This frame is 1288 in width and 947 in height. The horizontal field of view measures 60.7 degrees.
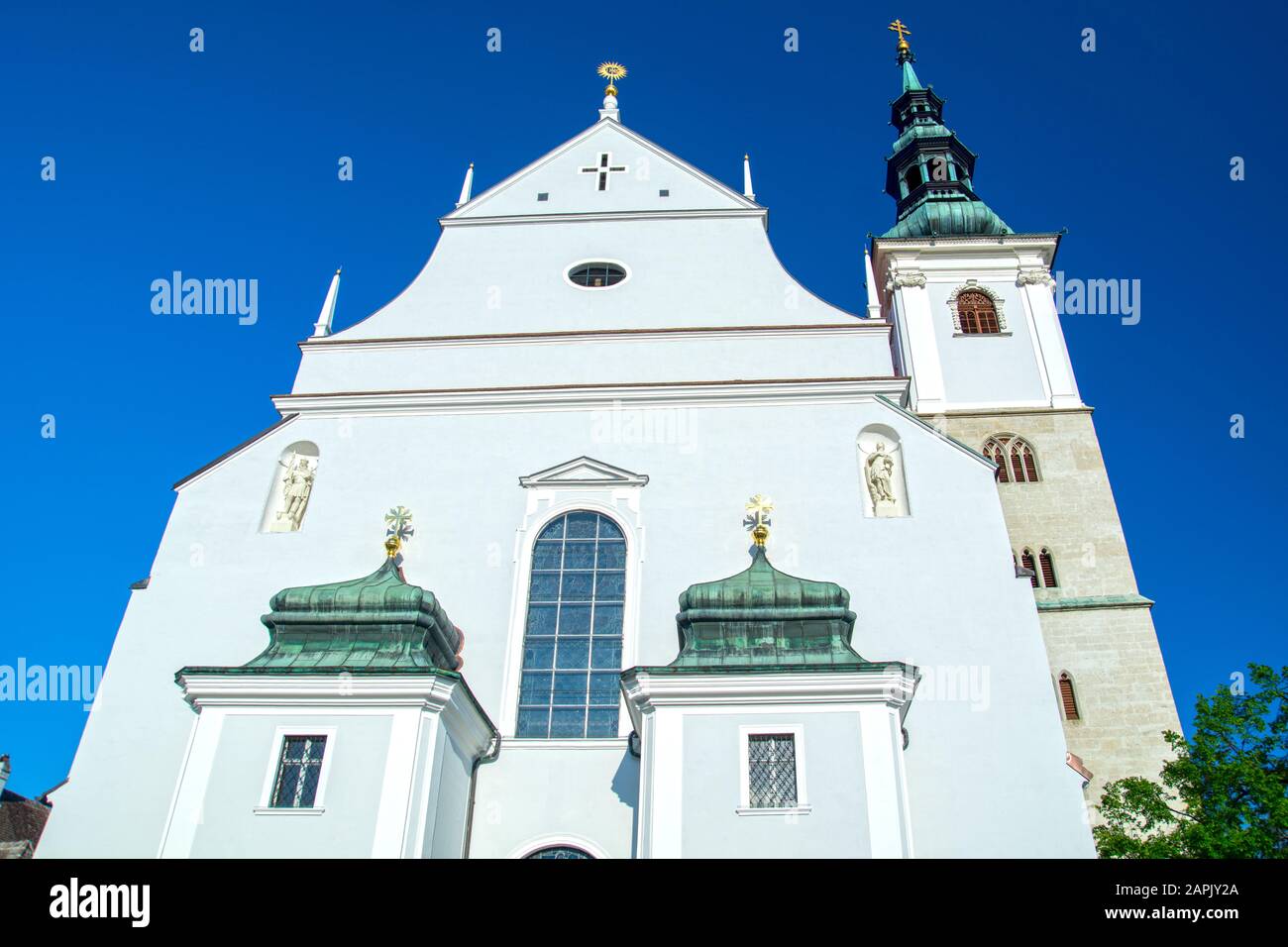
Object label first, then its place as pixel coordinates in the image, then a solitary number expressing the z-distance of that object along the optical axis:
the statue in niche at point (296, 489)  14.10
